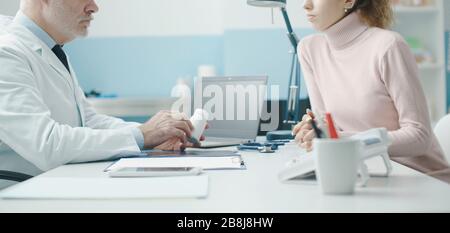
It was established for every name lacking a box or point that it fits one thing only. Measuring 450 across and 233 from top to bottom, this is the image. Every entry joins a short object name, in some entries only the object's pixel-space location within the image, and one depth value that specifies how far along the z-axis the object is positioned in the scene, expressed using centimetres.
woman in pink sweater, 205
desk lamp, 267
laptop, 249
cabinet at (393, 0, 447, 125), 494
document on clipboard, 184
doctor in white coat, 196
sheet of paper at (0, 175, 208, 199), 148
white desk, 138
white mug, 142
